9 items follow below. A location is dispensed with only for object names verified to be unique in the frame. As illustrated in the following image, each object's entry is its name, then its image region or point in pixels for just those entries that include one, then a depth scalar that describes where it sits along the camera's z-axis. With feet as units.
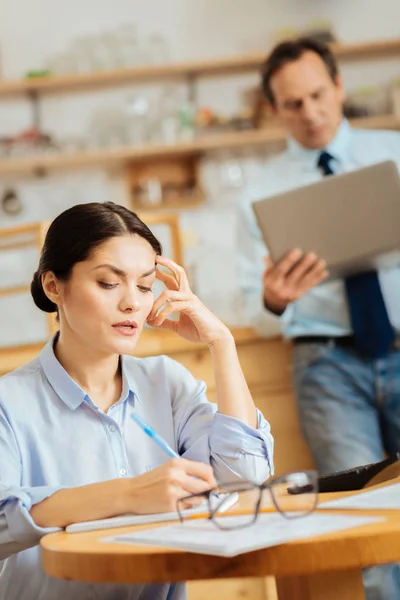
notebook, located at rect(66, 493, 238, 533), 6.23
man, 9.44
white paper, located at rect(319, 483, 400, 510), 6.09
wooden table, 5.61
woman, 6.96
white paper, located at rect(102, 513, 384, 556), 5.59
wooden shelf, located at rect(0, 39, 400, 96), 17.36
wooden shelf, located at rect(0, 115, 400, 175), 17.05
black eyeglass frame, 5.75
